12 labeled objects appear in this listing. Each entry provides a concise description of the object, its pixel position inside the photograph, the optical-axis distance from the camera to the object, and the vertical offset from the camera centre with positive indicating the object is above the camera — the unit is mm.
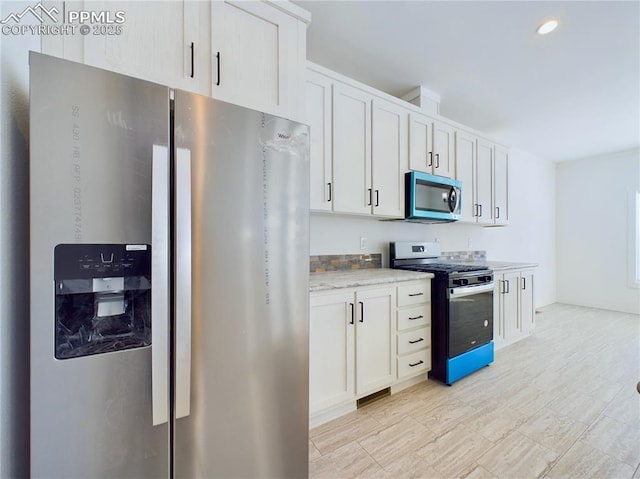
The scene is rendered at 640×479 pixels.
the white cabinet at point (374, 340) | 1928 -737
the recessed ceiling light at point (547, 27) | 1937 +1564
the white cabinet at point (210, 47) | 1132 +917
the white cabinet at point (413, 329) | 2146 -729
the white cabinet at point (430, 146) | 2580 +948
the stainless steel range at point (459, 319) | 2266 -700
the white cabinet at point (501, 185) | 3447 +726
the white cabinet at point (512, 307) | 2979 -776
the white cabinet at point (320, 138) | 1964 +760
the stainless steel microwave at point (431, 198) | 2502 +417
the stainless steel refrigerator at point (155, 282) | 796 -145
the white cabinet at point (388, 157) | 2322 +744
